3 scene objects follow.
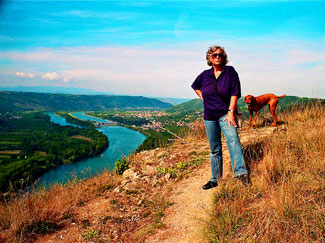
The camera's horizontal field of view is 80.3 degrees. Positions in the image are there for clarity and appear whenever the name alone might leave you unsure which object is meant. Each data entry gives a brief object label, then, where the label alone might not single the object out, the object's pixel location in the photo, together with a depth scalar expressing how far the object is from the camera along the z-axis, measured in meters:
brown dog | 5.67
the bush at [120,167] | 5.23
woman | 2.56
